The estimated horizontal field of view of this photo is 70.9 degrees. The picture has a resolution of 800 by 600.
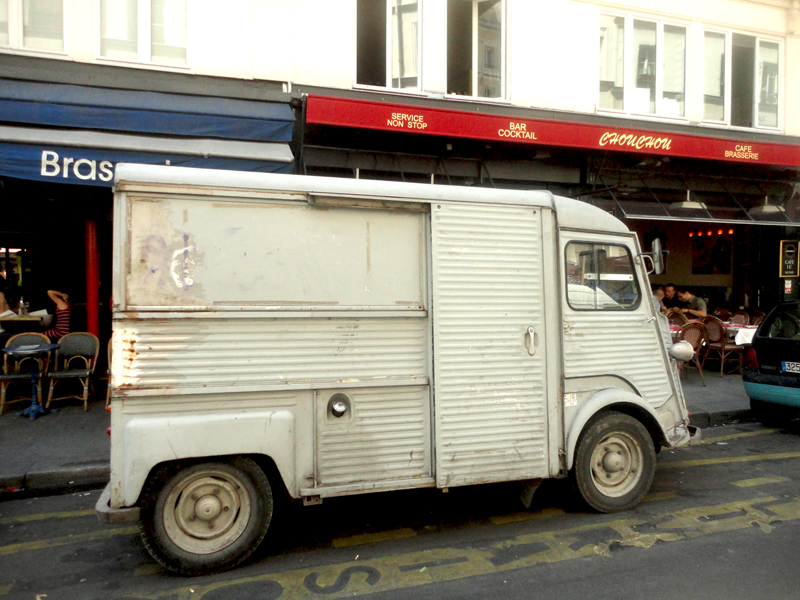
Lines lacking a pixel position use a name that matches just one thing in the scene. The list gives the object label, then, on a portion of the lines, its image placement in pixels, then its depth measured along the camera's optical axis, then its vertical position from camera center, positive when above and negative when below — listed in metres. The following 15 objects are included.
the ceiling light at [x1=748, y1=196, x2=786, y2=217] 11.92 +1.72
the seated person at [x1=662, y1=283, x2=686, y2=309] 12.51 -0.17
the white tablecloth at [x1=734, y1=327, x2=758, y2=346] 9.77 -0.80
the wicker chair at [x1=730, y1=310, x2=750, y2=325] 11.92 -0.59
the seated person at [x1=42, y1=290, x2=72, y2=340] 8.80 -0.40
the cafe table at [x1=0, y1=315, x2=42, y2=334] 9.01 -0.55
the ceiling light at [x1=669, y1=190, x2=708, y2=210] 11.37 +1.74
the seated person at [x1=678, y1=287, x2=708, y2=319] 11.45 -0.30
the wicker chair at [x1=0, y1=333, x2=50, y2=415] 7.79 -1.06
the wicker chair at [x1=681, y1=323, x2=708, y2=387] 10.03 -0.80
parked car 7.23 -0.99
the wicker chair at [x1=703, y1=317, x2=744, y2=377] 10.59 -0.94
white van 3.72 -0.44
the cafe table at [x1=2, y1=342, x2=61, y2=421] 7.41 -0.87
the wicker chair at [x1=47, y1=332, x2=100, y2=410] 8.30 -0.88
